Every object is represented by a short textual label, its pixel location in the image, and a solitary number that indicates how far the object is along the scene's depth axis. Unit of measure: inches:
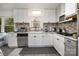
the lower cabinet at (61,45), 62.1
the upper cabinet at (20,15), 111.2
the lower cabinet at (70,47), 47.1
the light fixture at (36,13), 111.7
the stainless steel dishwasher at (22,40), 103.3
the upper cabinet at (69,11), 52.8
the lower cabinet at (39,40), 101.8
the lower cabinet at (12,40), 102.4
